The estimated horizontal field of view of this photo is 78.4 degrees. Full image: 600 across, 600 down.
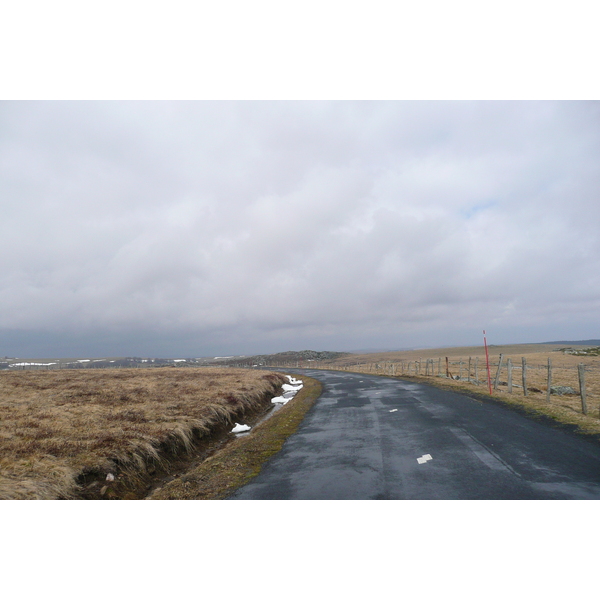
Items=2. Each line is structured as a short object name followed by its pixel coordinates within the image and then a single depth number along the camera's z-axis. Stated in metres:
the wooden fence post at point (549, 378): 18.48
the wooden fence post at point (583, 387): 14.85
